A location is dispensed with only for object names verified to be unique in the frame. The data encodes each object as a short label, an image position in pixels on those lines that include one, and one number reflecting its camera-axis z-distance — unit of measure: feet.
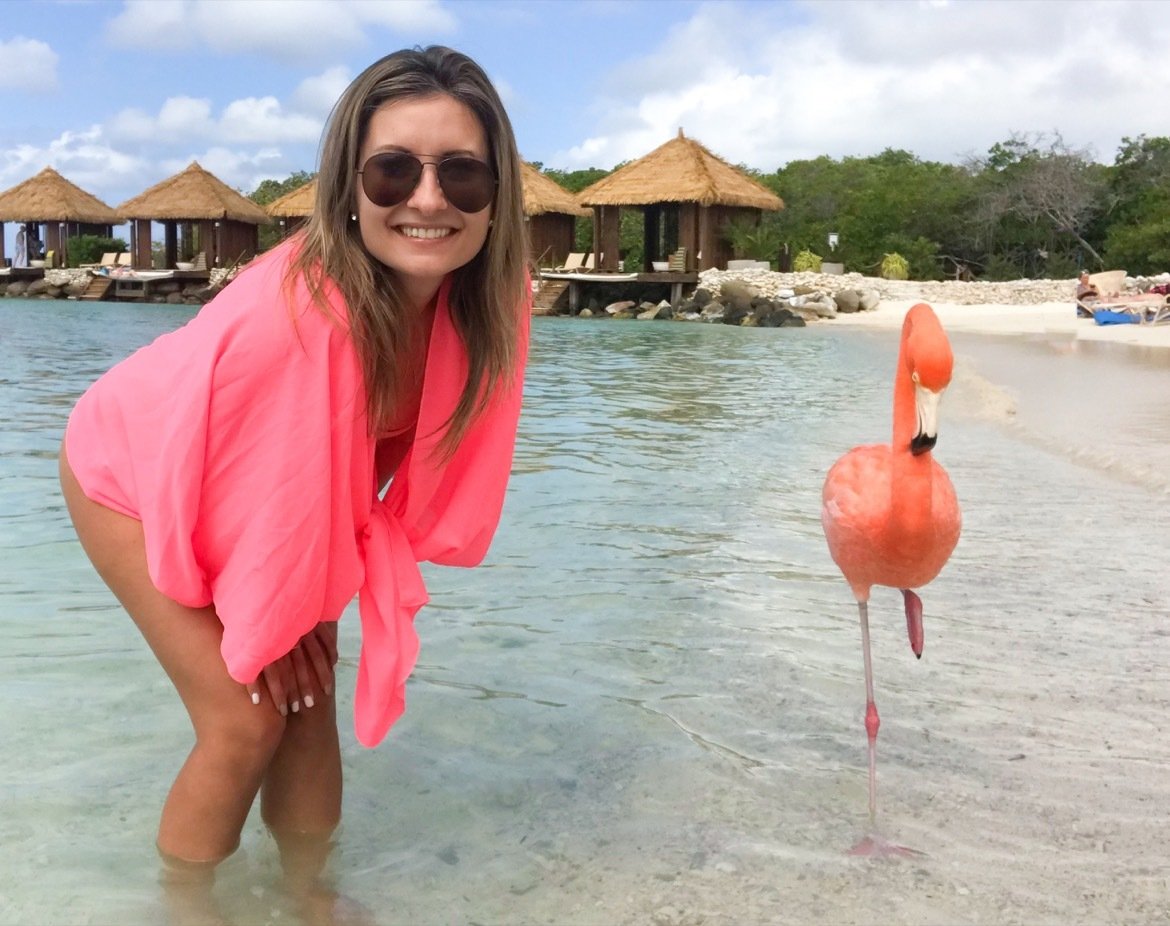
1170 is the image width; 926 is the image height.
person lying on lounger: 76.54
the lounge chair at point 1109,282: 82.66
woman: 6.37
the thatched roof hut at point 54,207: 133.39
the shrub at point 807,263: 111.14
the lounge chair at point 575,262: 108.06
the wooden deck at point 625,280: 100.73
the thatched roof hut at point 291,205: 108.88
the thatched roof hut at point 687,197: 99.86
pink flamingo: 7.87
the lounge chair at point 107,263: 130.11
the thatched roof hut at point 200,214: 121.49
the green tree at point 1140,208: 99.09
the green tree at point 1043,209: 108.58
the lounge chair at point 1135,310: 67.97
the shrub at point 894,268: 107.65
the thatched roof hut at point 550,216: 104.73
